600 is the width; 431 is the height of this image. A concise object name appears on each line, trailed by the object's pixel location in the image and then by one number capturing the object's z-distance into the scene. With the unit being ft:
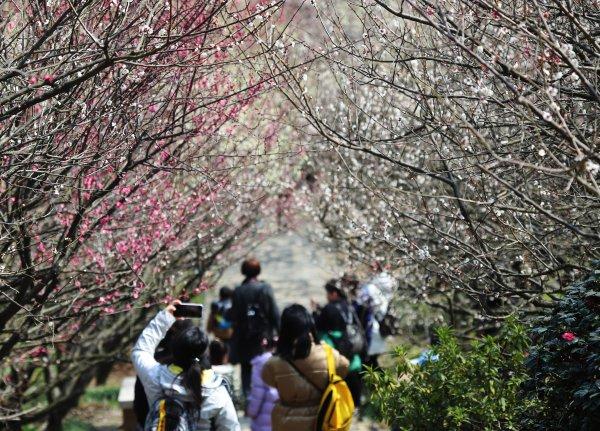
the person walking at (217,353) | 54.74
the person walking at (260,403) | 53.72
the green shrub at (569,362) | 36.06
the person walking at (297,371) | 47.55
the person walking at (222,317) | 92.68
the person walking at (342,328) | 72.79
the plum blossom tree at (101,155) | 40.88
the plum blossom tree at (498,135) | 34.50
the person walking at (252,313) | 79.77
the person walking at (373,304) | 83.51
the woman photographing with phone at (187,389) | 40.20
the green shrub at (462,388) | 42.16
